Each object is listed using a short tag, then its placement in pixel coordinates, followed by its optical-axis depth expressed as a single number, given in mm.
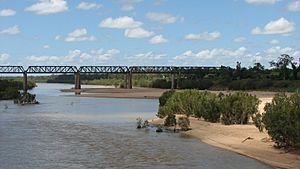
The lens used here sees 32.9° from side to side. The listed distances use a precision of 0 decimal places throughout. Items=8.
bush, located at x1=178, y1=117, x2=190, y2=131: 48634
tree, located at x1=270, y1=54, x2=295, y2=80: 161425
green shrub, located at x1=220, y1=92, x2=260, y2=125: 48906
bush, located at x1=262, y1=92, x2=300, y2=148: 31438
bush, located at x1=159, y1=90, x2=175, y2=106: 68869
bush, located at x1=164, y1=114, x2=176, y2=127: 51719
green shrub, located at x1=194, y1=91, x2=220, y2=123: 52719
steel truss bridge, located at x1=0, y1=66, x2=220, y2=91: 186350
